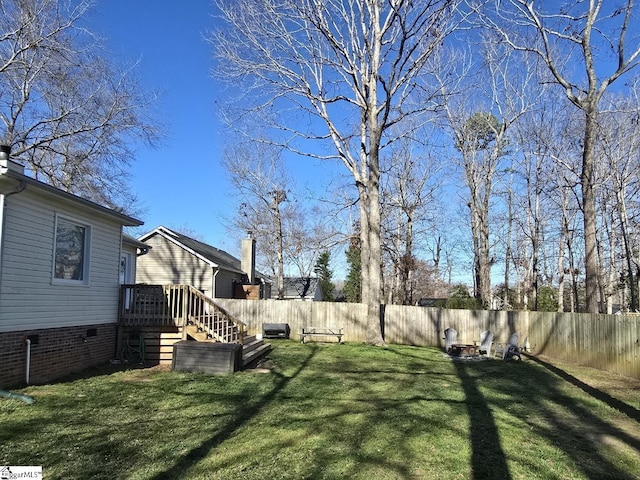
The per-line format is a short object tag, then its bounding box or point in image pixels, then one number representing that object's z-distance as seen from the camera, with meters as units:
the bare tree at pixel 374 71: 15.94
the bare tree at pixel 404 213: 29.88
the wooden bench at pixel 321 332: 17.89
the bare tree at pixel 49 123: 13.60
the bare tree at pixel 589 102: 14.17
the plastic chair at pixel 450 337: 15.43
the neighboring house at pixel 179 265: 23.44
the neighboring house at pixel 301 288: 40.62
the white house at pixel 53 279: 7.33
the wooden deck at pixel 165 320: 10.76
